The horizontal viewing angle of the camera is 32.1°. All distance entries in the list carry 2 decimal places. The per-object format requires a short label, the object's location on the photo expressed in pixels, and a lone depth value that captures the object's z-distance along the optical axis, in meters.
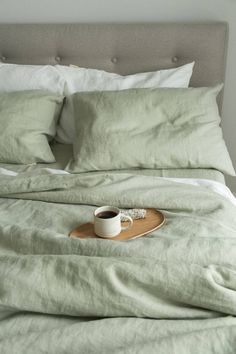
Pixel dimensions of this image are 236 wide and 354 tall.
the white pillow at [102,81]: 1.88
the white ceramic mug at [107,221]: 1.18
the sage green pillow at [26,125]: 1.76
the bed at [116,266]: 0.87
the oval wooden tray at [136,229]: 1.22
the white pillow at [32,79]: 1.92
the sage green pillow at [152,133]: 1.64
